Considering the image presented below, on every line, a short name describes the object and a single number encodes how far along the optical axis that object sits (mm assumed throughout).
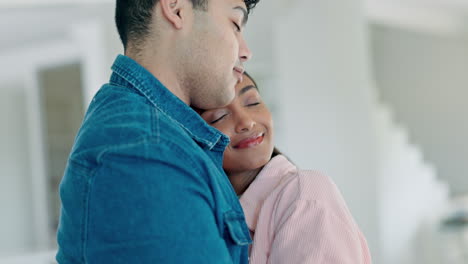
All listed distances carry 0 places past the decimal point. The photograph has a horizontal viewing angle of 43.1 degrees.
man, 663
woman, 966
